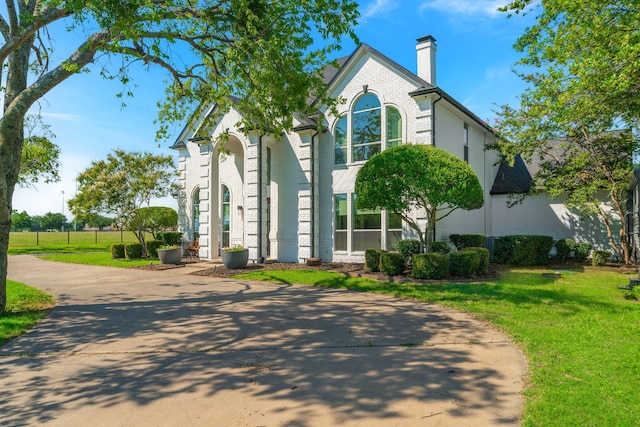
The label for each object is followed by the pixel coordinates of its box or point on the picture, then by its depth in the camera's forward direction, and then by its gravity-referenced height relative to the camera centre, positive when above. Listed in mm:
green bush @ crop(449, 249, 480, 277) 11023 -1007
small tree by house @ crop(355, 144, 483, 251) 10664 +1440
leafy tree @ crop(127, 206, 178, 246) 20016 +649
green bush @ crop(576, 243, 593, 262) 14953 -878
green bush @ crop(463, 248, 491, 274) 11969 -969
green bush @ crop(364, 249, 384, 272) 12166 -958
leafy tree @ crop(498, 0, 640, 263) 8539 +3542
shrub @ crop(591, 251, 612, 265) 14266 -1111
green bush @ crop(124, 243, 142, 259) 20031 -1009
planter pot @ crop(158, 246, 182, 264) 16438 -1088
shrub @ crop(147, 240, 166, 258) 20422 -796
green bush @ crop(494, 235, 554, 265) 14445 -791
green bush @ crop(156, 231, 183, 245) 20797 -313
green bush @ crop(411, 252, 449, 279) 10680 -1041
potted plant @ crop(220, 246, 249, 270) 14016 -1004
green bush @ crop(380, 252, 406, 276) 11336 -1044
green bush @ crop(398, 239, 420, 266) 12570 -620
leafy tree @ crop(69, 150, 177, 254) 18969 +2327
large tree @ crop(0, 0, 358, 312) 7027 +4117
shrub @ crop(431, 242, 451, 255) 12852 -608
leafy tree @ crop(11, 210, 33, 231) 78906 +1445
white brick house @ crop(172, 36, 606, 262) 14297 +2576
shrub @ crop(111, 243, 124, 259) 20656 -1065
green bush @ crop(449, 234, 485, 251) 14312 -417
